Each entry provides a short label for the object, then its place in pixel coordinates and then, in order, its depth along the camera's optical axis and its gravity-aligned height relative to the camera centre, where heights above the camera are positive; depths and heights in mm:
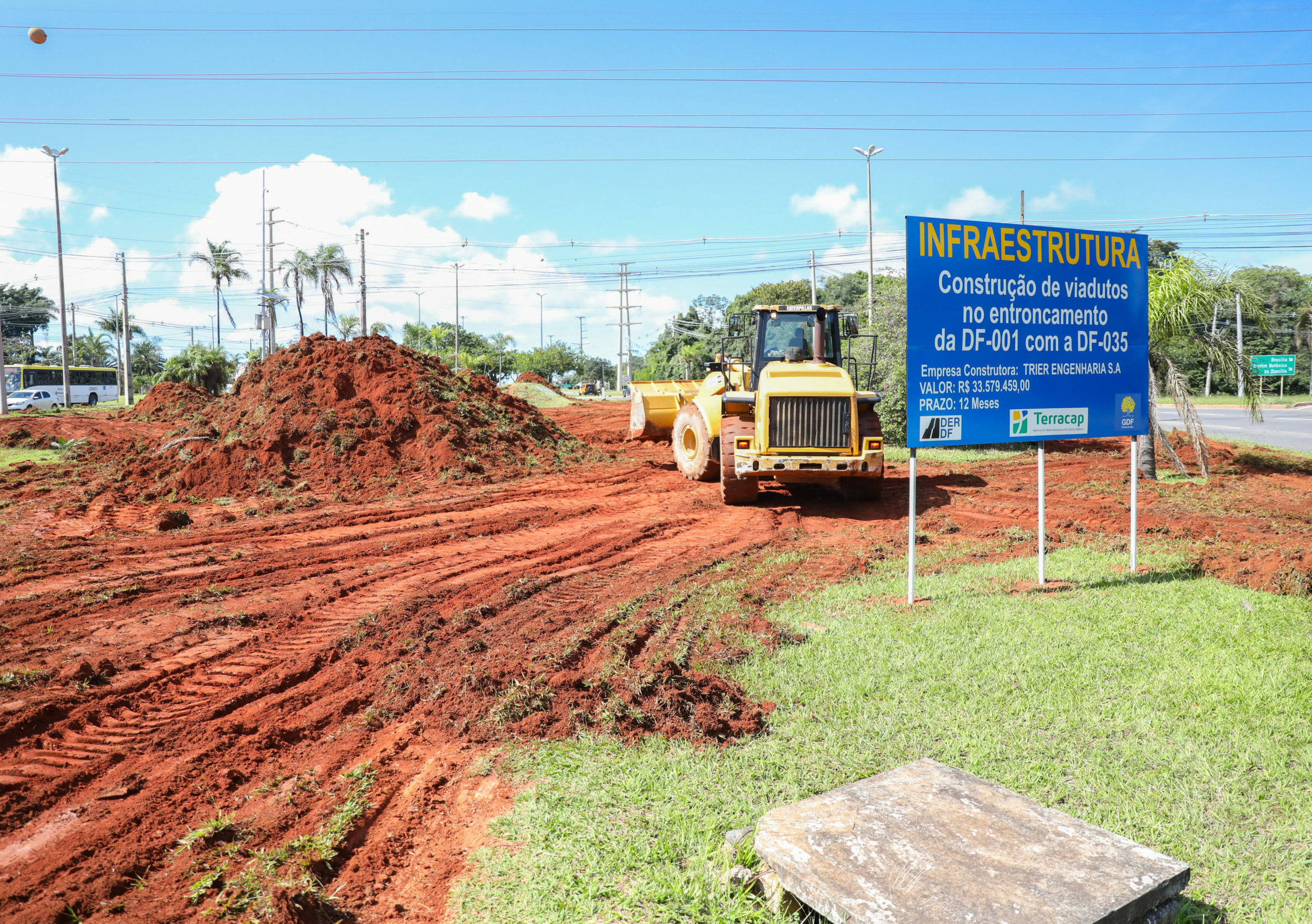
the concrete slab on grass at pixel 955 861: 3002 -1801
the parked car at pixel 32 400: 43969 +1495
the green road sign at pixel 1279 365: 38562 +2296
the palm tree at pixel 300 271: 54250 +10100
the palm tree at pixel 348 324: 66562 +8008
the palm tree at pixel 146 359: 87750 +7261
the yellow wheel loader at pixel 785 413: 12398 +28
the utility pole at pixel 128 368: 48094 +3446
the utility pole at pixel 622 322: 68188 +8072
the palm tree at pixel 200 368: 42719 +2986
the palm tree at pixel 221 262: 62219 +12388
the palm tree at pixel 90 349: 85062 +8029
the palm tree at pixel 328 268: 54000 +10207
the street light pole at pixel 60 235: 38312 +8992
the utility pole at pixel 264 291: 43031 +6947
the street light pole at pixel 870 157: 34688 +10954
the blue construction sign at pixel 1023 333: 7629 +768
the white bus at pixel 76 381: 52250 +3122
